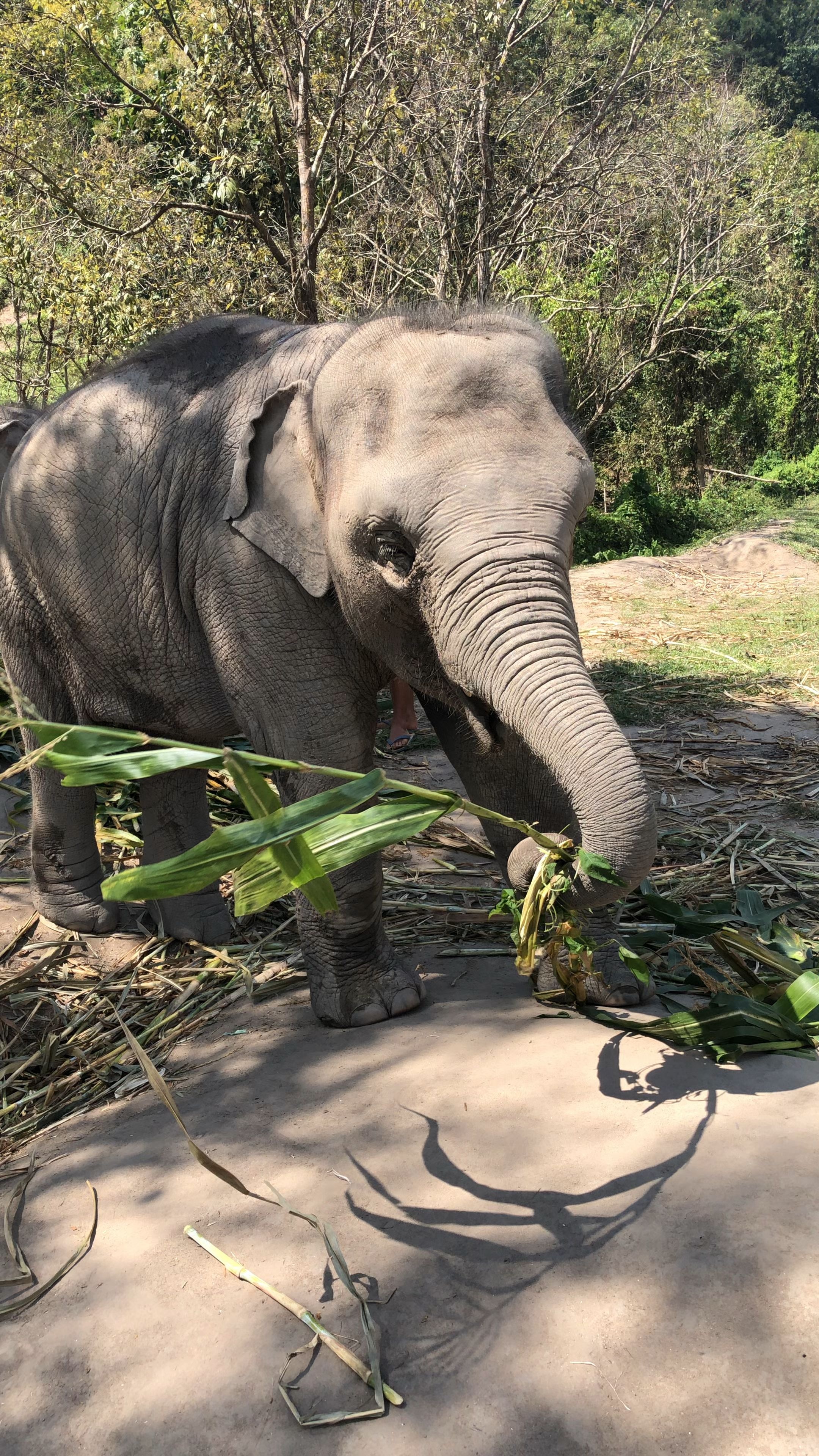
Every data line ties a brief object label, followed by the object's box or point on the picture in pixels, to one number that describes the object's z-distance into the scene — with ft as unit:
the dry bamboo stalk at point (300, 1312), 7.29
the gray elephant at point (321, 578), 10.09
